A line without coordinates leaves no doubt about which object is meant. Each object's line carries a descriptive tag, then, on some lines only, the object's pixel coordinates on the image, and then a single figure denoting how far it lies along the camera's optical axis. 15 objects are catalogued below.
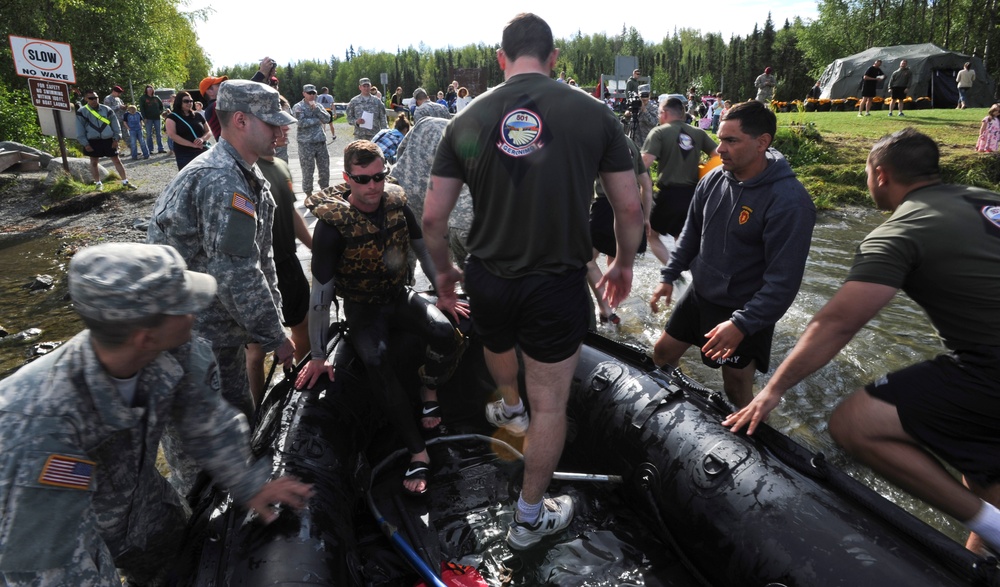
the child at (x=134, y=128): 17.09
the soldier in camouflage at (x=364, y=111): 10.33
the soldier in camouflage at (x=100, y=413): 1.45
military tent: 27.55
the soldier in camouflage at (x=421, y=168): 4.77
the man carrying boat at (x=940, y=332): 2.29
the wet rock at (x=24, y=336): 5.87
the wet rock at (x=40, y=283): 7.46
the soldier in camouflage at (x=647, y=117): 12.22
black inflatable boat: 2.22
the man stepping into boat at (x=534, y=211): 2.38
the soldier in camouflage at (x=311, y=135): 9.38
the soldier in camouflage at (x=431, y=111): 6.80
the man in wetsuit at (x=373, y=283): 3.20
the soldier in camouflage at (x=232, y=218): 2.67
